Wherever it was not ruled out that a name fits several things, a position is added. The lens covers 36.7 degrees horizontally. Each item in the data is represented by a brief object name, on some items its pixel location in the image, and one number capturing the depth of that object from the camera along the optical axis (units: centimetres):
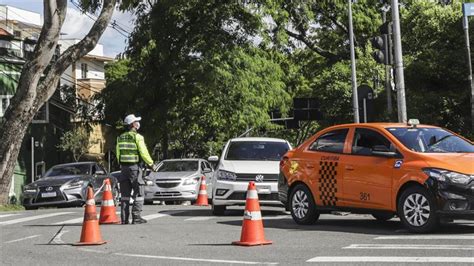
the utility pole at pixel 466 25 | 1971
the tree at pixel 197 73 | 2909
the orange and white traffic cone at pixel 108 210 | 1270
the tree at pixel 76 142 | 3962
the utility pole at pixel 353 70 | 2528
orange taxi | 996
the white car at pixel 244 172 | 1427
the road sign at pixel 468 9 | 1959
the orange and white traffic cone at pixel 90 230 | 1032
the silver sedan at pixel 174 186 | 2098
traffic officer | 1270
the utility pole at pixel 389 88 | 2106
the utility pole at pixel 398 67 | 1554
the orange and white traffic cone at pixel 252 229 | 970
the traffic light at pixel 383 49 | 1596
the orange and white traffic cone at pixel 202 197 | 1967
